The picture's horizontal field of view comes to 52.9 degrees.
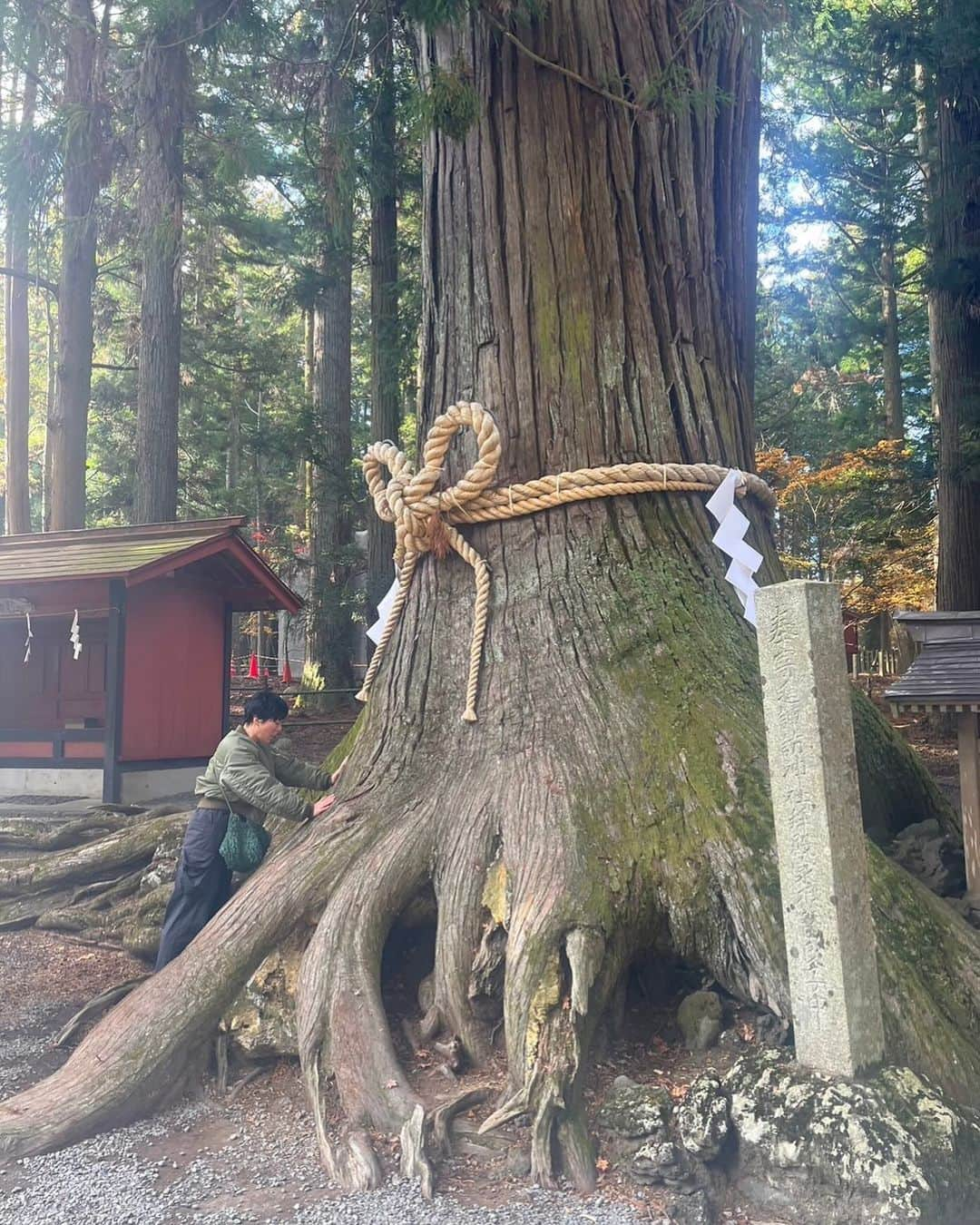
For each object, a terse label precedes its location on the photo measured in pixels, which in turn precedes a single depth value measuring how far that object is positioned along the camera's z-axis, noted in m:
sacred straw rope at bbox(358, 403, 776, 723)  4.04
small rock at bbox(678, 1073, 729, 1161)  2.70
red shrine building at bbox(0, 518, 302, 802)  9.15
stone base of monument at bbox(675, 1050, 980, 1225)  2.47
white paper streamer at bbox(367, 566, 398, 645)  4.56
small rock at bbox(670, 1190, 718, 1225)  2.61
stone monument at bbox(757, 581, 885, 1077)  2.68
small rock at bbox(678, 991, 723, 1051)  3.21
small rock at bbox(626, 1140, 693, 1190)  2.70
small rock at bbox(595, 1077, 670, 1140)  2.80
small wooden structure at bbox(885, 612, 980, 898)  4.22
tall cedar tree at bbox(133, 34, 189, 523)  12.47
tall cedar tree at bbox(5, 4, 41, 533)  17.77
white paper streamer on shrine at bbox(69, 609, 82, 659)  9.21
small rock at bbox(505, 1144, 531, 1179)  2.80
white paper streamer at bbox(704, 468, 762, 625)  4.21
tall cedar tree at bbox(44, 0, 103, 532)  12.30
